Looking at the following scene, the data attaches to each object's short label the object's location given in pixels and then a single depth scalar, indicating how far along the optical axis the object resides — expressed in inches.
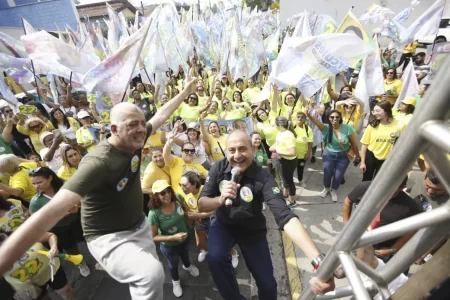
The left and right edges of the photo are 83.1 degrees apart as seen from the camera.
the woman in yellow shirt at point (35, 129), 204.2
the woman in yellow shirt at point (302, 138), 193.4
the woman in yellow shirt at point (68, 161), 149.0
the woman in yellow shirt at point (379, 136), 161.9
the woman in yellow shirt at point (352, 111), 203.8
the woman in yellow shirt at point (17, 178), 138.2
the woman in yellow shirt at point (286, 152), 174.4
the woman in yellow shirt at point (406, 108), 177.1
